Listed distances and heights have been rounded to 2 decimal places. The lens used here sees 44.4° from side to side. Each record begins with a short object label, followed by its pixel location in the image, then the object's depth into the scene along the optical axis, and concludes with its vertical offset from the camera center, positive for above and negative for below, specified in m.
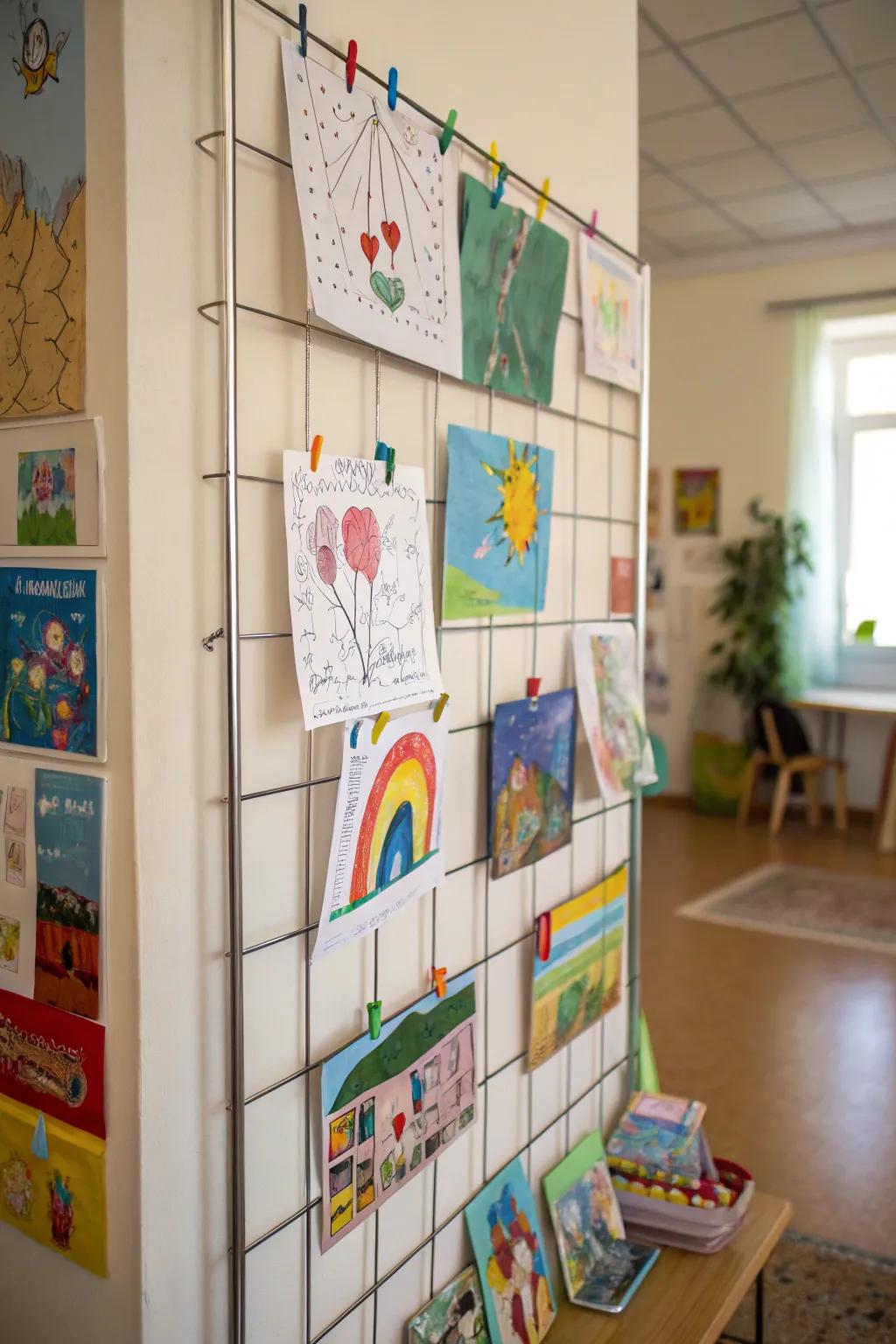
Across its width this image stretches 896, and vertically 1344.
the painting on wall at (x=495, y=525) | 1.29 +0.07
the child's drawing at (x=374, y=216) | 1.03 +0.37
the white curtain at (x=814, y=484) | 5.78 +0.53
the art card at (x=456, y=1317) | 1.28 -0.88
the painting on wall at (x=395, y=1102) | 1.14 -0.58
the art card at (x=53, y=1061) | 1.00 -0.46
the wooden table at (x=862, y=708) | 5.23 -0.60
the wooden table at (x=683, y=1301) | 1.42 -0.97
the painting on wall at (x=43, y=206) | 0.94 +0.33
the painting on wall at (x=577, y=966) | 1.55 -0.57
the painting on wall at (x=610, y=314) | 1.60 +0.41
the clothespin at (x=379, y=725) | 1.14 -0.15
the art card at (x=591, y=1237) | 1.51 -0.94
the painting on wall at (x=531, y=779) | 1.42 -0.27
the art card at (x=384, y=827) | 1.10 -0.26
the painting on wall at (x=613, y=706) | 1.64 -0.19
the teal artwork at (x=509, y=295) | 1.30 +0.36
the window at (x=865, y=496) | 5.89 +0.48
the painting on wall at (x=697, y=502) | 6.12 +0.46
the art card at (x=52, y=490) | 0.94 +0.08
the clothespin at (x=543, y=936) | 1.54 -0.50
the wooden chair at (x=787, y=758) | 5.54 -0.88
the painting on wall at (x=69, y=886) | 0.97 -0.28
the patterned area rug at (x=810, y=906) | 4.00 -1.25
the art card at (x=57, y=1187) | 1.00 -0.58
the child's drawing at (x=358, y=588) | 1.03 -0.01
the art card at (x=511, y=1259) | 1.38 -0.88
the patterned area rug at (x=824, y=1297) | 1.86 -1.26
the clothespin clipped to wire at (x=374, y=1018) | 1.17 -0.46
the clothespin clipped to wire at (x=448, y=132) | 1.22 +0.50
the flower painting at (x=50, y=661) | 0.96 -0.08
